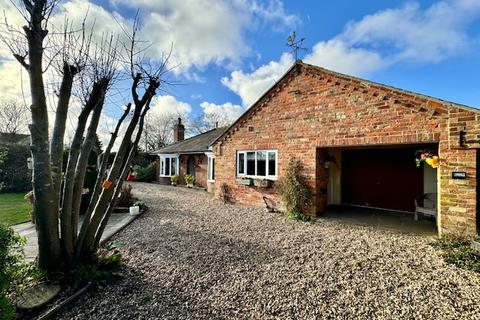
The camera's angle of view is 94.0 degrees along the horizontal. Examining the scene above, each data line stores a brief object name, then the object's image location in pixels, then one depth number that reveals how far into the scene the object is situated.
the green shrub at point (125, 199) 9.74
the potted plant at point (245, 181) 10.22
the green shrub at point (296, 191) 8.38
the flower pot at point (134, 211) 8.70
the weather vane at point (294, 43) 9.01
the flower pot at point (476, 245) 4.72
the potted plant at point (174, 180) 19.38
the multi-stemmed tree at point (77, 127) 3.29
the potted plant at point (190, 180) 18.16
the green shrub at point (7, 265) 2.36
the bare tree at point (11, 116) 25.22
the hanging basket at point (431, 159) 6.01
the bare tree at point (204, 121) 42.38
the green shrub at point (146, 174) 22.86
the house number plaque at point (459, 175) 5.59
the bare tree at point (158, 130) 36.78
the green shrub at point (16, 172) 14.96
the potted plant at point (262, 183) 9.61
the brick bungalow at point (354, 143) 5.70
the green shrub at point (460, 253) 4.38
